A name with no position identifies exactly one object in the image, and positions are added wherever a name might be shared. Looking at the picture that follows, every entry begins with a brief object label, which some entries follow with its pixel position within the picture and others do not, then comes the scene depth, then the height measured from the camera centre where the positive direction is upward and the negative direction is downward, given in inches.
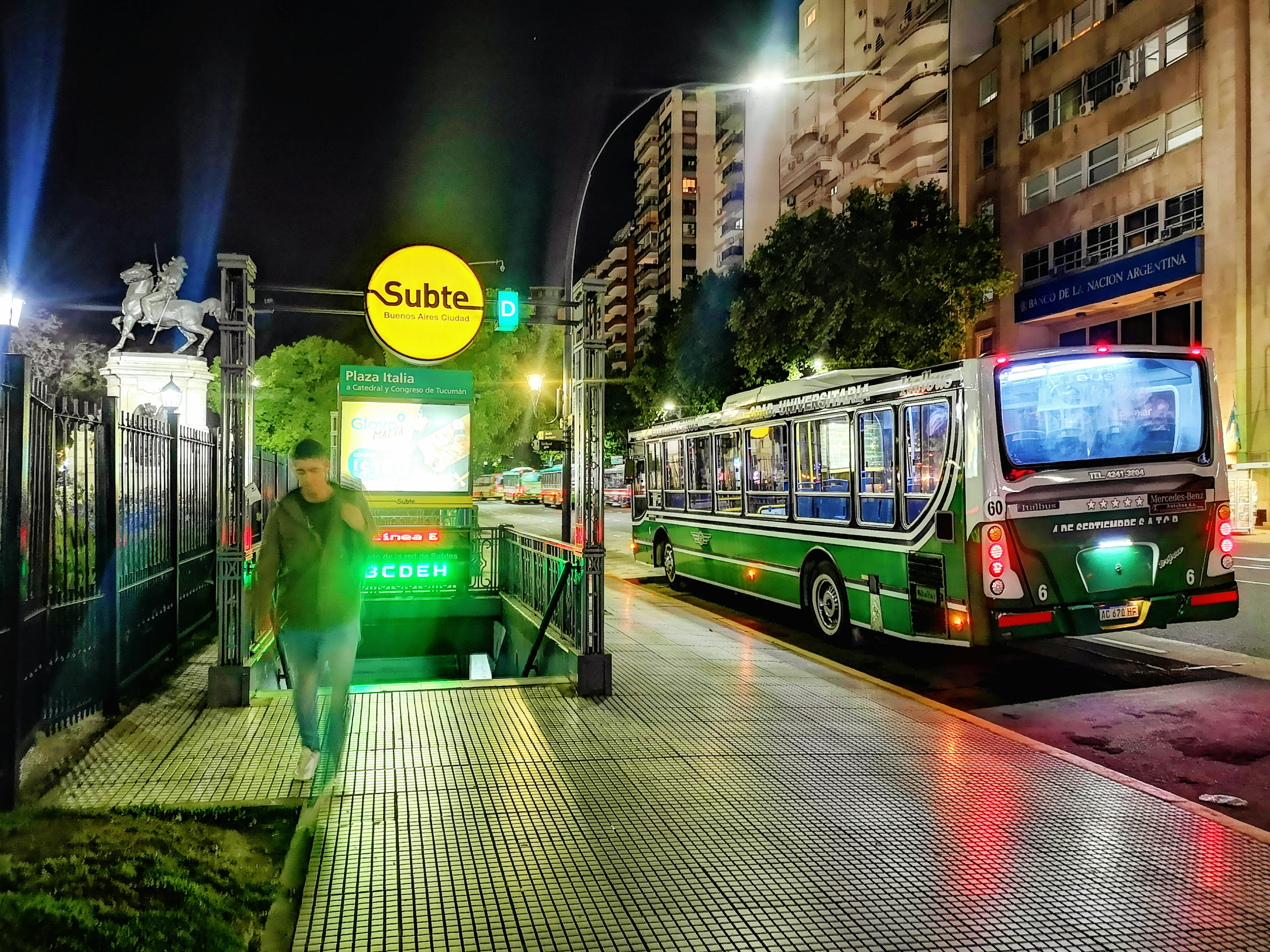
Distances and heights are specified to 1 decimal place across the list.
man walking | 209.9 -20.5
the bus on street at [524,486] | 2536.9 +3.5
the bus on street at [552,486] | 2048.5 +2.7
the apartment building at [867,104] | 1883.6 +865.2
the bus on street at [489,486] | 3097.9 +4.7
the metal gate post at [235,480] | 278.8 +2.5
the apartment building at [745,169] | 2839.6 +1028.4
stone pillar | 1138.7 +134.4
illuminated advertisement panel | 589.9 +25.9
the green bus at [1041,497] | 323.9 -3.9
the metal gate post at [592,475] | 298.8 +4.0
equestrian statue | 1200.2 +234.2
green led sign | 521.3 -46.2
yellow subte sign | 343.9 +67.4
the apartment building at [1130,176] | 1141.1 +428.4
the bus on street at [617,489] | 2190.0 -4.3
